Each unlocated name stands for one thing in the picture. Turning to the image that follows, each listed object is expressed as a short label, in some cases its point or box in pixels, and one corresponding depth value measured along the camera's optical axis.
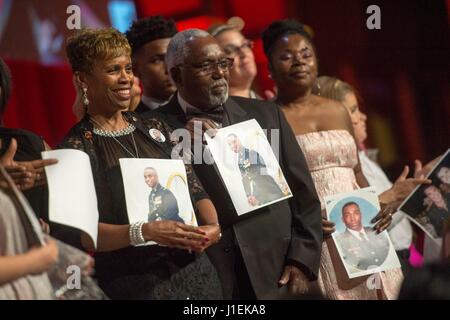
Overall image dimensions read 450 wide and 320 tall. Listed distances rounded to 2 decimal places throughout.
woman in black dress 6.80
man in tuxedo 7.63
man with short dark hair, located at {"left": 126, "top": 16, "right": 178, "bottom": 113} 9.12
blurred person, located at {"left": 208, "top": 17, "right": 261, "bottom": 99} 10.08
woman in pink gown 8.77
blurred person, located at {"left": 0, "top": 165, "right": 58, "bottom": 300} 6.16
